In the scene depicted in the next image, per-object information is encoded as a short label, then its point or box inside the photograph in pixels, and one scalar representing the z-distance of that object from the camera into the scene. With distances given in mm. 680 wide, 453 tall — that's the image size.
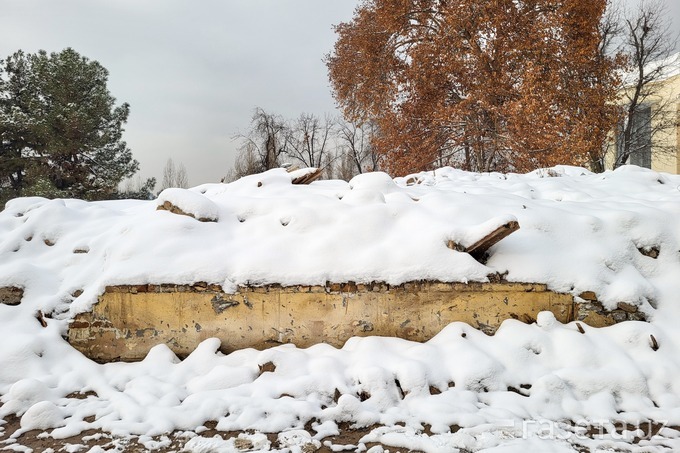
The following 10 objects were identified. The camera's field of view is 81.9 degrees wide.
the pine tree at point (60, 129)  17281
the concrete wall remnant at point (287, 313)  3727
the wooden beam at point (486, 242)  3541
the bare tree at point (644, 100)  16031
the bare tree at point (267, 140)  24594
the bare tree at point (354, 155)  27422
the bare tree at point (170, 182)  27828
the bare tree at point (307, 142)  27250
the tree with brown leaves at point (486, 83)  11562
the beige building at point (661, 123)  16047
